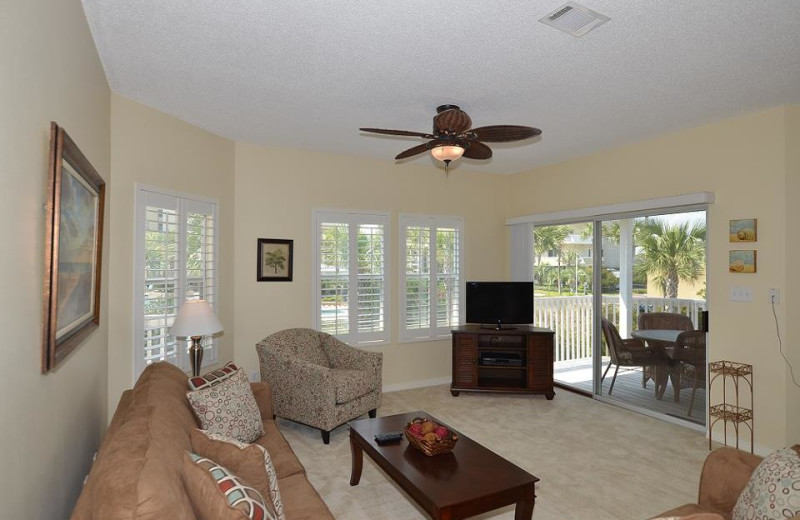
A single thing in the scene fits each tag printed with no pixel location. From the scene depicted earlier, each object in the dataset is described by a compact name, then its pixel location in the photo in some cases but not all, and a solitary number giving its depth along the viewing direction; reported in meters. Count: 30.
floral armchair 3.89
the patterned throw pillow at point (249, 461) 1.81
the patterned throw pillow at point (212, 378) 2.67
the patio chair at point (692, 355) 4.30
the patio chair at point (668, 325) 4.47
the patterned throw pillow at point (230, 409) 2.51
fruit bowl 2.63
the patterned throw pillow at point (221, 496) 1.44
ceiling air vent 2.30
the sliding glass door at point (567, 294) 5.48
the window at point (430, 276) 5.70
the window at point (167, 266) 3.68
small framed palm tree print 4.89
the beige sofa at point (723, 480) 2.02
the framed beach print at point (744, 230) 3.85
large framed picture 1.64
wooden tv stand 5.28
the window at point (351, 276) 5.20
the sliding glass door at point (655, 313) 4.36
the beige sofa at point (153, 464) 1.26
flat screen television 5.54
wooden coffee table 2.18
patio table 4.54
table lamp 3.43
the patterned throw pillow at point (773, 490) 1.62
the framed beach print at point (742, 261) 3.85
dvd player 5.38
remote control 2.84
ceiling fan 3.09
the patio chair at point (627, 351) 4.80
